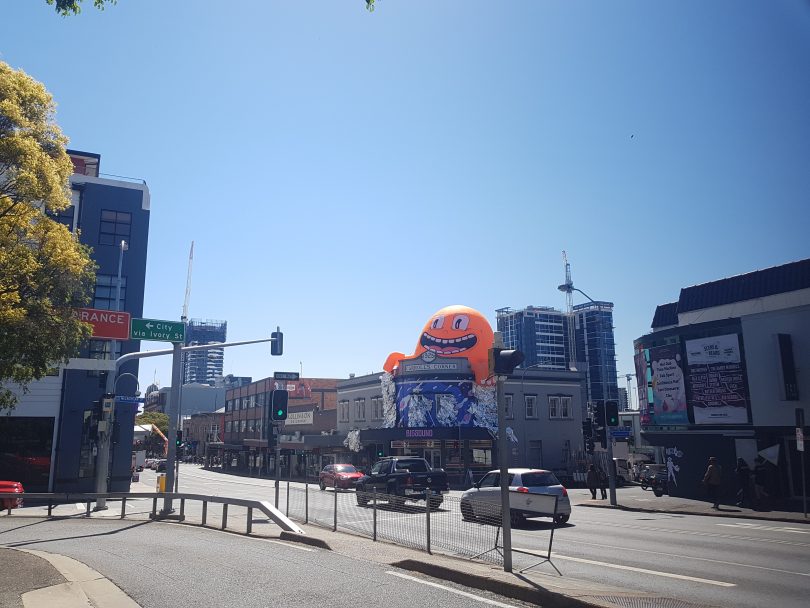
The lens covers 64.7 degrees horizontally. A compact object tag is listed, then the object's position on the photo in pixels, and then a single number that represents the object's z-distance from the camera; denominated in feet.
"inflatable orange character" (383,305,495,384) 161.27
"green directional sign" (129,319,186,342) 66.64
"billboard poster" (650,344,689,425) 92.84
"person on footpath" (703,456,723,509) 76.69
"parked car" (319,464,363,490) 123.34
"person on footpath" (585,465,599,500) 99.40
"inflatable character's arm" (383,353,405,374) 169.17
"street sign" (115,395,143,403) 114.01
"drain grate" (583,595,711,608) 25.86
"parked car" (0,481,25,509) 81.95
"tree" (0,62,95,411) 43.62
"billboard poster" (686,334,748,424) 85.87
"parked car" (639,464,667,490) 109.19
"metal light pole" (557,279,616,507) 82.99
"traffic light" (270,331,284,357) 73.56
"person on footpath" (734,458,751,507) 75.56
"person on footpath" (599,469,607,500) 99.28
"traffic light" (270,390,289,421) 61.16
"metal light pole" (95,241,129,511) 74.79
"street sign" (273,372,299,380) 80.26
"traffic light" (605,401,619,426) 86.94
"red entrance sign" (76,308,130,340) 88.33
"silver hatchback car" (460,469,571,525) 58.59
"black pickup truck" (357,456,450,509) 80.84
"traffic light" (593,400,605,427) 88.66
